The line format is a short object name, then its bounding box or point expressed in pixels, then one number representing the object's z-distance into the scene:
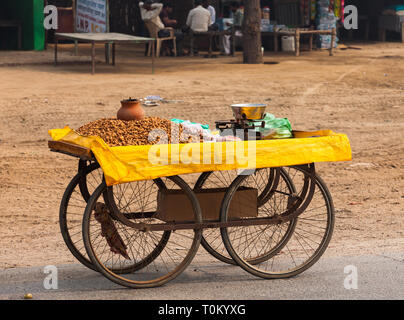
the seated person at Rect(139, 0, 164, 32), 20.08
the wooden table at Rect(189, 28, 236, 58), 20.70
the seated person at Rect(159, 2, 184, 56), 21.14
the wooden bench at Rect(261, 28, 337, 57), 20.84
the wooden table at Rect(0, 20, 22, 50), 20.70
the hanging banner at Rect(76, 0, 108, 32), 19.70
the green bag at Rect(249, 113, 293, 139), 6.12
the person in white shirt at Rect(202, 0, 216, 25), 21.23
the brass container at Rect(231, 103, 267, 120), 6.15
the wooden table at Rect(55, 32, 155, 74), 16.41
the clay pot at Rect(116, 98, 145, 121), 6.11
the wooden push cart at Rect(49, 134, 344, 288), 5.70
